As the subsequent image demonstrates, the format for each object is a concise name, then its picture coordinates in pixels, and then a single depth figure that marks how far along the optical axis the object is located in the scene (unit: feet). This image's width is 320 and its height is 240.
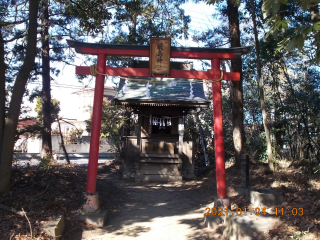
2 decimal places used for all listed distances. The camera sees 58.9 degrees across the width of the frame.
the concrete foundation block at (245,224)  14.94
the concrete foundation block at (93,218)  18.63
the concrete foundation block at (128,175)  39.54
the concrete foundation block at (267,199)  19.35
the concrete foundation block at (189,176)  39.65
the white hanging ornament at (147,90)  36.85
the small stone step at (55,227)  14.78
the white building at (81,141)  78.48
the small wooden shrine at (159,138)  37.65
